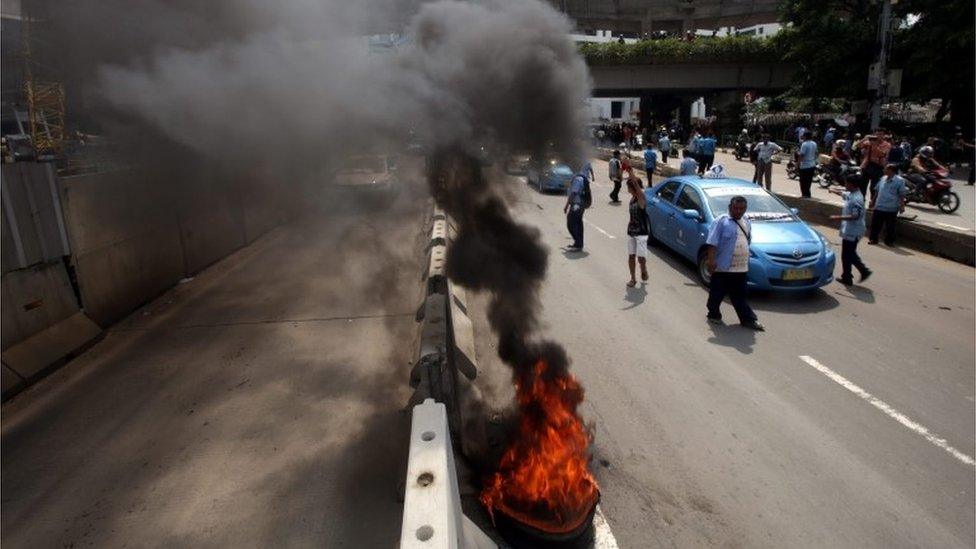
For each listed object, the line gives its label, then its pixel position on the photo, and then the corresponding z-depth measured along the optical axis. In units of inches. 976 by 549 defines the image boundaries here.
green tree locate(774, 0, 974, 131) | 853.8
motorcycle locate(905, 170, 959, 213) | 518.9
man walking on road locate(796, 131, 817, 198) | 567.9
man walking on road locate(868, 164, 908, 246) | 393.7
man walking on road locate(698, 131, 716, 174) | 715.4
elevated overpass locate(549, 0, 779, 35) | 1565.0
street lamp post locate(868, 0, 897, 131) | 600.7
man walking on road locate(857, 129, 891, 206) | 498.6
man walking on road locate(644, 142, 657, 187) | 671.8
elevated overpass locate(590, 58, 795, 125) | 1279.5
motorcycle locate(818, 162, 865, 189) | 598.5
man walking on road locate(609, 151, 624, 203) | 572.1
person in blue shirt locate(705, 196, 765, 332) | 266.4
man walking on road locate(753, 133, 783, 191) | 603.0
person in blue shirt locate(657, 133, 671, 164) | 904.9
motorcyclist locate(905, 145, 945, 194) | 530.3
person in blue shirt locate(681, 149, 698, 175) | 594.5
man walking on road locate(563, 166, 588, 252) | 388.2
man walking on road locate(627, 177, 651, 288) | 326.3
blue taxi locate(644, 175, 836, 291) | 300.6
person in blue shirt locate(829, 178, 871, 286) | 320.8
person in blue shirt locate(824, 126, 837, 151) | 919.8
